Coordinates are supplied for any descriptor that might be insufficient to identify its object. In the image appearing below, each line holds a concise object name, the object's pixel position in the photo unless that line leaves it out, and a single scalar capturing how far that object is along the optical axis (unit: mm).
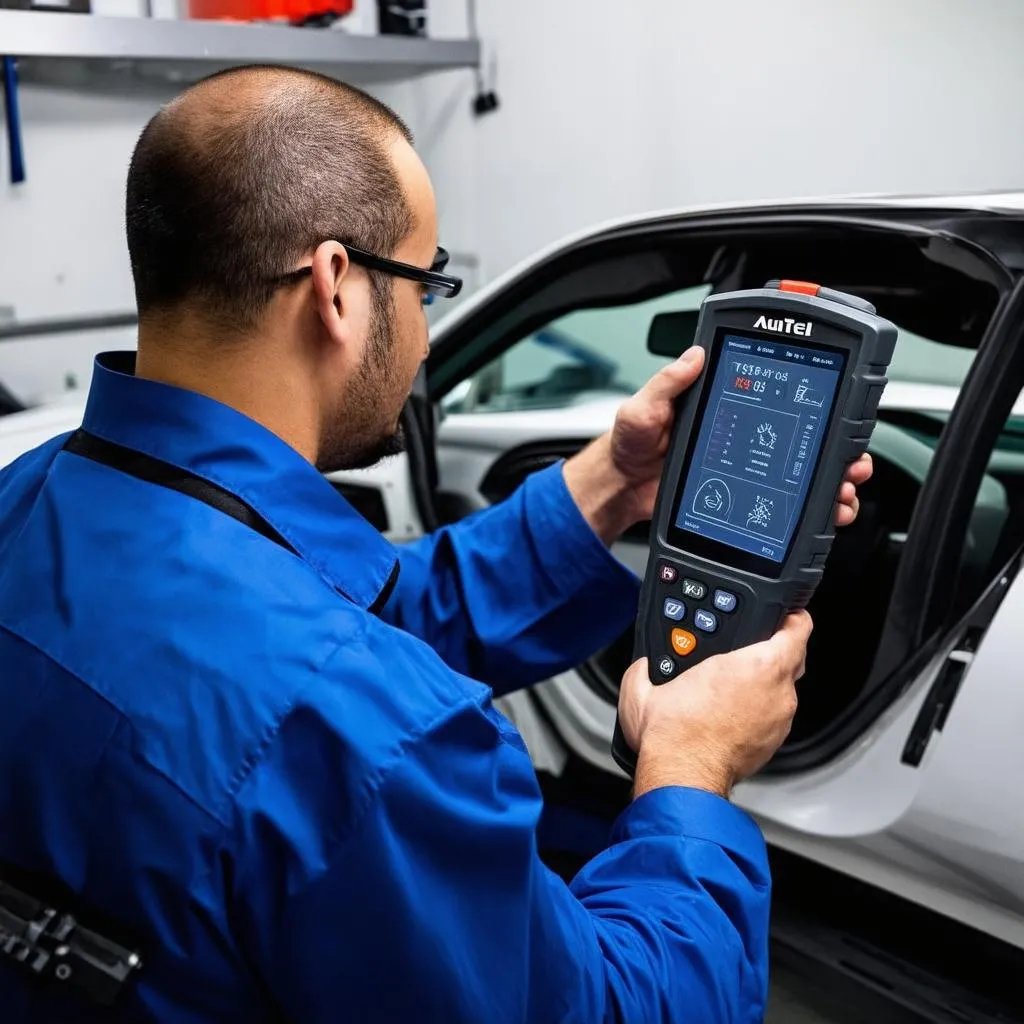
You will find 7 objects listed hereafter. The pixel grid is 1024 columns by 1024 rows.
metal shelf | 2357
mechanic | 661
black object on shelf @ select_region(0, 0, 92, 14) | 2373
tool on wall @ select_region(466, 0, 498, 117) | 3408
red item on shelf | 2848
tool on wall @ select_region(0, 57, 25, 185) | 2494
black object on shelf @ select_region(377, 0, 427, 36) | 3236
